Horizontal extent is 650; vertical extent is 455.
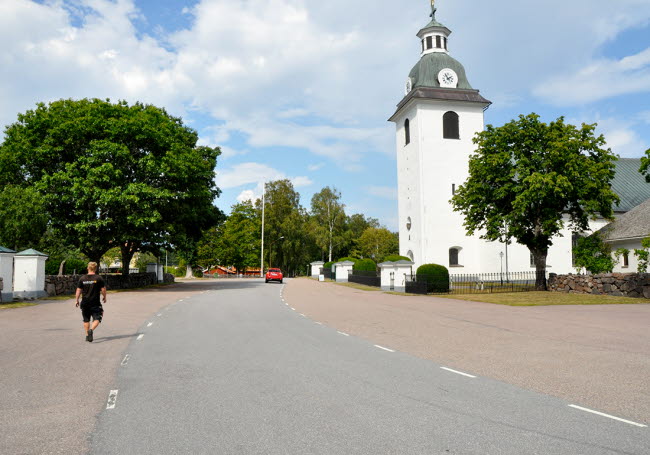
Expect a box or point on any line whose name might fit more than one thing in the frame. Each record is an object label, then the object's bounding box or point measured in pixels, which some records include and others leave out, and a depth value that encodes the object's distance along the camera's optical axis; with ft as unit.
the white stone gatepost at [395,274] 104.99
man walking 34.66
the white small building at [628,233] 109.60
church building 141.49
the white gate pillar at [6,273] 69.62
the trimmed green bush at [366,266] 144.77
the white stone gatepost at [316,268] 216.13
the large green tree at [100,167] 94.89
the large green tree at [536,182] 91.97
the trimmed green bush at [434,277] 94.53
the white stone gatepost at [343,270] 166.51
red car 160.35
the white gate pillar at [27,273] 77.46
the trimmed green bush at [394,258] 126.36
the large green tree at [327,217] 250.78
